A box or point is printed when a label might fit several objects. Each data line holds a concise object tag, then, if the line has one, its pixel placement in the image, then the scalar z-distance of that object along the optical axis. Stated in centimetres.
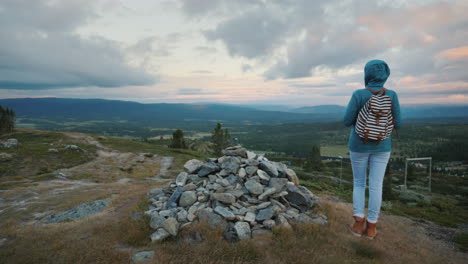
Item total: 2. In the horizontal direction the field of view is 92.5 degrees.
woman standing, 538
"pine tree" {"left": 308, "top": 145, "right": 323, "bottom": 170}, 8200
